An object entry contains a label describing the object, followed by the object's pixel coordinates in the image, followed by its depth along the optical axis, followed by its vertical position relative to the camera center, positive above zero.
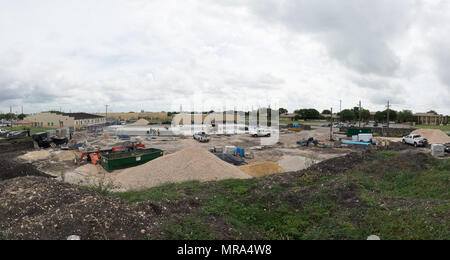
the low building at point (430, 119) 93.44 +0.92
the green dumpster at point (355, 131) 44.46 -1.77
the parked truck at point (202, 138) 42.29 -2.95
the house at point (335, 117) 124.03 +1.90
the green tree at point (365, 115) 107.25 +2.51
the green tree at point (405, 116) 92.00 +1.90
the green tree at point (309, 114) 112.31 +2.92
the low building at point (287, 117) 123.31 +1.80
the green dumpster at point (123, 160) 20.39 -3.39
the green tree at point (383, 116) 96.74 +1.98
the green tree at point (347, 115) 103.06 +2.35
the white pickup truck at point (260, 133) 48.53 -2.37
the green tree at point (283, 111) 155.75 +5.81
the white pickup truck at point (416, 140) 32.62 -2.46
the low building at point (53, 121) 69.00 -0.50
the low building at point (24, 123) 71.38 -1.20
